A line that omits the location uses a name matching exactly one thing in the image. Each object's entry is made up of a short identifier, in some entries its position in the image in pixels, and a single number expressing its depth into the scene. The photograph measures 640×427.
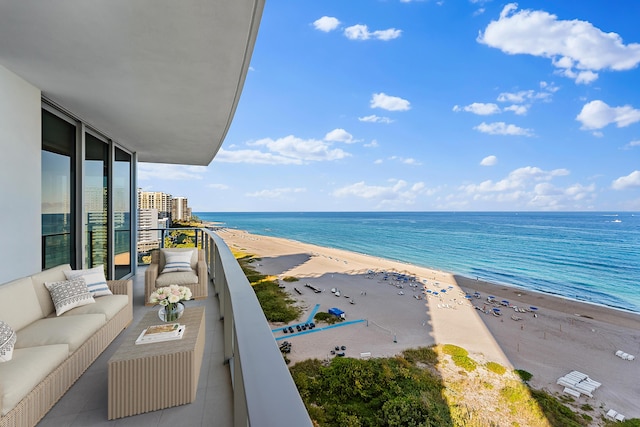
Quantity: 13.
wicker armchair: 4.11
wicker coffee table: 1.79
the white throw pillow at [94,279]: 3.04
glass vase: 2.37
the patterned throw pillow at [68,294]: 2.68
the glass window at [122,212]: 5.36
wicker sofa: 1.65
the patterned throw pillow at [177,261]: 4.44
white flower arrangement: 2.34
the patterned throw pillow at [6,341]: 1.81
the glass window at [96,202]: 4.32
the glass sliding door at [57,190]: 3.38
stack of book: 2.01
